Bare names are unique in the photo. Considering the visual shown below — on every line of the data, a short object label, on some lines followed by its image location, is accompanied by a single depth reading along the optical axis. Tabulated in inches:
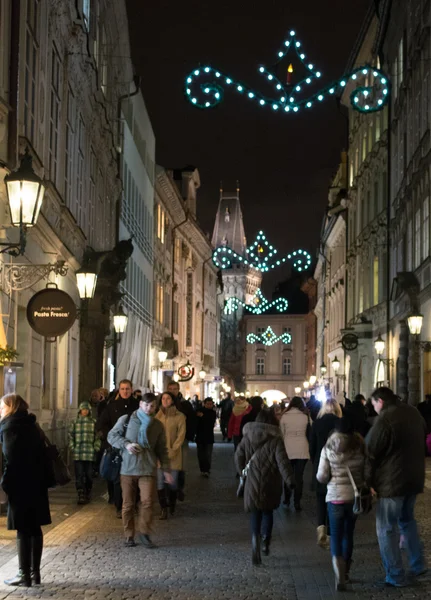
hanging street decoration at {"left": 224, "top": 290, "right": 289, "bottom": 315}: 2345.6
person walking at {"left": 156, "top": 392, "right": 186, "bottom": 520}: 605.9
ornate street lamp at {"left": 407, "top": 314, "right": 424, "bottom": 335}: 1007.6
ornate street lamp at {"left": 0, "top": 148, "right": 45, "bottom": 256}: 497.0
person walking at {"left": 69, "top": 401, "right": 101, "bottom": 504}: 676.1
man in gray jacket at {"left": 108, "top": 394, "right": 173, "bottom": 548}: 489.7
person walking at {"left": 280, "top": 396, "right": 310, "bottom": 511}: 653.3
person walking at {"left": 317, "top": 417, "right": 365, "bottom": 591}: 384.8
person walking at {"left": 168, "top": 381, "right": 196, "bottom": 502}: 658.8
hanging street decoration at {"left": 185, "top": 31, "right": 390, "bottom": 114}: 667.4
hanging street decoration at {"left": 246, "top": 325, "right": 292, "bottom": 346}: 3417.3
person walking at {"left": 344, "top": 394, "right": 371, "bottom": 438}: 742.6
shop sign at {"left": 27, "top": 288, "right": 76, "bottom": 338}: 600.1
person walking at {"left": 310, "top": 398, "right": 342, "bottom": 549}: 493.0
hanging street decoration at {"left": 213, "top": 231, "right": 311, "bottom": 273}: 1384.1
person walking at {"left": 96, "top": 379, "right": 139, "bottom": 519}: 628.4
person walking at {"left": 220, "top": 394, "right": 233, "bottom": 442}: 1528.1
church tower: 5374.0
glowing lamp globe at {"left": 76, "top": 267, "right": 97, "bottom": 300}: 732.0
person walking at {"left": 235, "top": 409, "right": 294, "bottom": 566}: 438.6
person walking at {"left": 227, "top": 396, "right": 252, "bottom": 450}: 940.6
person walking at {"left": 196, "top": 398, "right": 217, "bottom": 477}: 926.4
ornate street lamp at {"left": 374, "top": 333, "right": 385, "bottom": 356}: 1379.2
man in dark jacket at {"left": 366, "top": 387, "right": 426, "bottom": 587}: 383.6
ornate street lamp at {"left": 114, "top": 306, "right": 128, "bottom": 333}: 1057.5
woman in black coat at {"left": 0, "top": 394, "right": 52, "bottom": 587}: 377.7
